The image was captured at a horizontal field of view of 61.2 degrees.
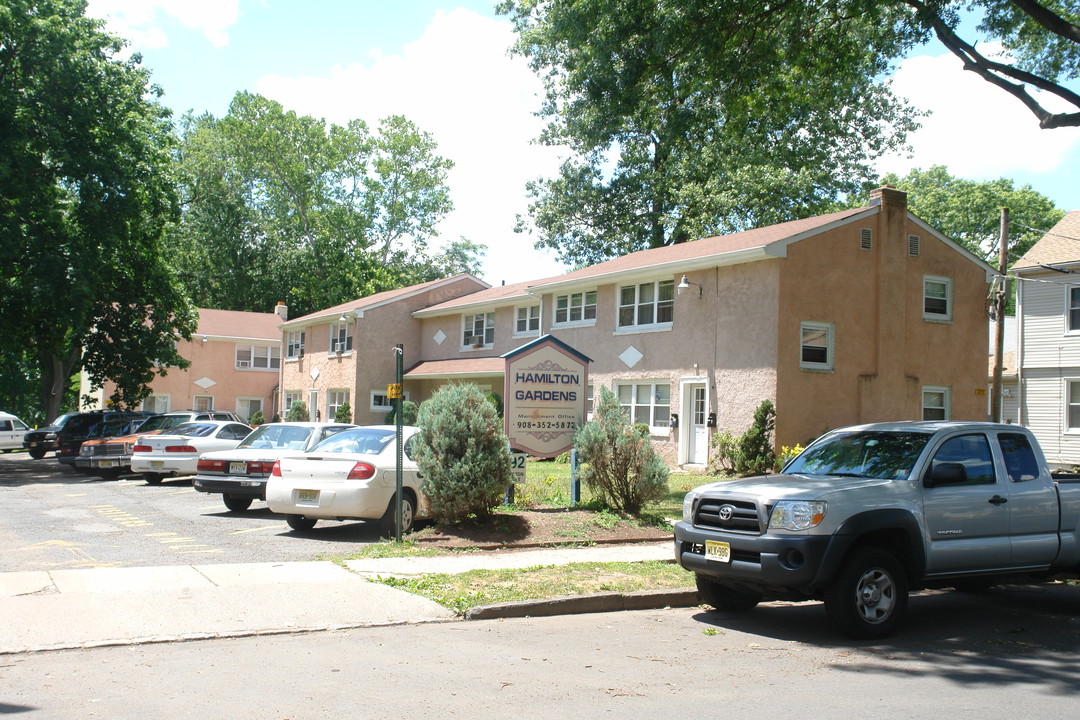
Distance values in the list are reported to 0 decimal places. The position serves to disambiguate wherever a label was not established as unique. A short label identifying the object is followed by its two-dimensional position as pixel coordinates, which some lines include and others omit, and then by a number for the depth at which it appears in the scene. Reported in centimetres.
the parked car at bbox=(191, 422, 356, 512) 1427
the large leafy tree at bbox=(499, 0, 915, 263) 1428
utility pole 2275
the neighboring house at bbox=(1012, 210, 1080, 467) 2745
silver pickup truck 738
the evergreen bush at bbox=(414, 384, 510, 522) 1153
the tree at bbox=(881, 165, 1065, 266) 5400
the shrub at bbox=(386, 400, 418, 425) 3110
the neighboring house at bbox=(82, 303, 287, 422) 4741
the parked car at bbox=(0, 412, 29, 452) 3616
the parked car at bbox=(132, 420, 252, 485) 1975
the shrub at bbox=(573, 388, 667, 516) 1314
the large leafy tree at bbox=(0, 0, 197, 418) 2602
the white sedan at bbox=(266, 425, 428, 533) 1152
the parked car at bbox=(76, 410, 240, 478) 2173
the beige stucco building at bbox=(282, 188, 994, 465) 2178
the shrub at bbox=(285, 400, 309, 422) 4016
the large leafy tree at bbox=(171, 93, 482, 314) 5738
